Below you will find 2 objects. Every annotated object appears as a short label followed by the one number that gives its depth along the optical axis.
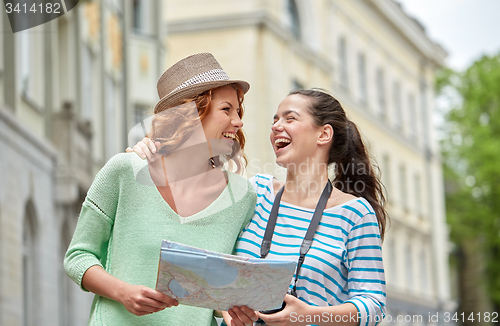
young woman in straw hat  2.81
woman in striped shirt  2.80
